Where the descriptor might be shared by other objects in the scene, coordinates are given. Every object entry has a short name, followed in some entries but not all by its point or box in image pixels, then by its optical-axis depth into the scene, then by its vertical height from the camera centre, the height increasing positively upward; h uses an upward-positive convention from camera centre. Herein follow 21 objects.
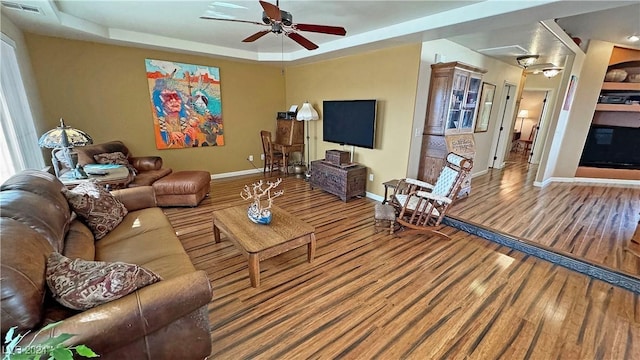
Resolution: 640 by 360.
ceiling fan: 1.99 +0.73
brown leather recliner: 3.67 -0.80
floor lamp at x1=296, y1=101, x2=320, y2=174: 5.23 -0.01
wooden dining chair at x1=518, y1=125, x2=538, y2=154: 8.93 -0.81
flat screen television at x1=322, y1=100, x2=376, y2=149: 4.30 -0.13
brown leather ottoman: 3.81 -1.14
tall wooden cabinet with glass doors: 3.87 +0.05
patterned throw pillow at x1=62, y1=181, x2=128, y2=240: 2.06 -0.81
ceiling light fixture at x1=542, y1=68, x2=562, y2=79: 5.66 +1.02
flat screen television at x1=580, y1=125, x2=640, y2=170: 5.25 -0.51
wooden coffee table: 2.14 -1.04
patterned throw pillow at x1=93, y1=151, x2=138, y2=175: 3.79 -0.73
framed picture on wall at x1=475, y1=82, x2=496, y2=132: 5.11 +0.24
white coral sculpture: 2.49 -0.88
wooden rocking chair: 2.94 -0.99
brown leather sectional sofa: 1.06 -0.87
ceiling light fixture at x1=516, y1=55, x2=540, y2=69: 4.55 +1.03
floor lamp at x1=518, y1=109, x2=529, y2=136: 9.16 +0.18
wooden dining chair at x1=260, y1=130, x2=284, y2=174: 5.62 -0.91
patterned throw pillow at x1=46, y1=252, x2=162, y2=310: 1.16 -0.77
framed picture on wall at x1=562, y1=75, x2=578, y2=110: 4.77 +0.52
